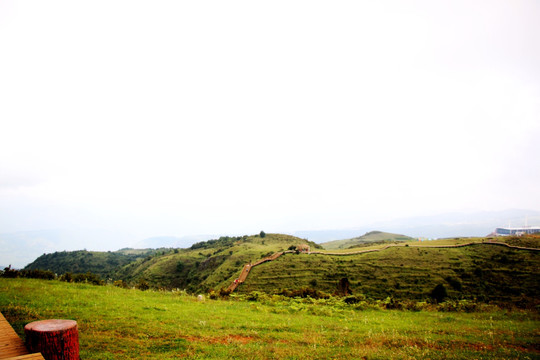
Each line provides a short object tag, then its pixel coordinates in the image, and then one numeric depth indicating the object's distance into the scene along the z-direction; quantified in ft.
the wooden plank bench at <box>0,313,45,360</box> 18.08
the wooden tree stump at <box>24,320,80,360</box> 16.33
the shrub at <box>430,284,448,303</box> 142.11
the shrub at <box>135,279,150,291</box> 98.27
